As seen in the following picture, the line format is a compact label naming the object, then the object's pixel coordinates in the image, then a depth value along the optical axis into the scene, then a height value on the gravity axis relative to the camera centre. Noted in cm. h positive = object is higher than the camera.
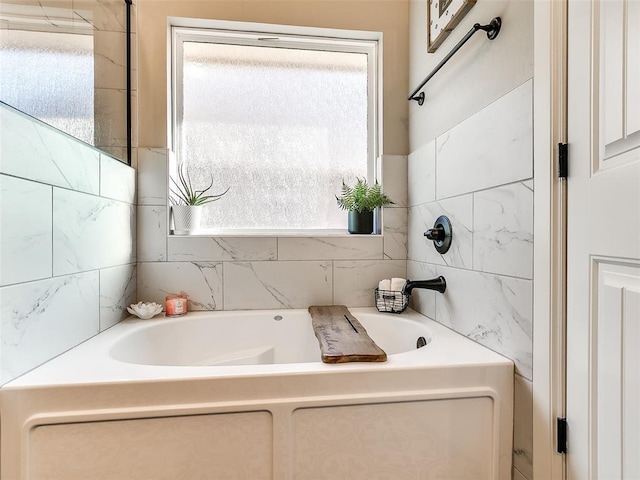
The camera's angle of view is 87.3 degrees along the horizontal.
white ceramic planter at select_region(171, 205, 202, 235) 164 +10
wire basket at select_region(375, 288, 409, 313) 157 -29
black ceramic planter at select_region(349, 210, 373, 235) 174 +9
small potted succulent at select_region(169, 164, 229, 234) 164 +19
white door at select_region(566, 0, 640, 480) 67 +0
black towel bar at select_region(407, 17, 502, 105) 103 +67
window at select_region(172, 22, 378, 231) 178 +64
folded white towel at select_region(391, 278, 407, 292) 158 -21
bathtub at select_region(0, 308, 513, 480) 82 -47
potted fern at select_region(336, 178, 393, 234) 169 +19
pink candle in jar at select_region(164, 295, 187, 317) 155 -31
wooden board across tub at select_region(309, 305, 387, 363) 95 -33
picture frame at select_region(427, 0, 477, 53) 120 +86
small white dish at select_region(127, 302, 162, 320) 148 -32
